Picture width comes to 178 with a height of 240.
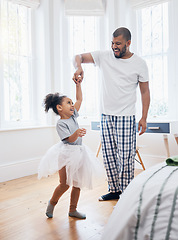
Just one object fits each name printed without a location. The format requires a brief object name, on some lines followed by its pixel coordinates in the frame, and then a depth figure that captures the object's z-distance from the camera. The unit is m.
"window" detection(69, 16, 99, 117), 4.20
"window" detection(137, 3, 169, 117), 3.79
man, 2.24
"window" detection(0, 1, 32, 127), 3.49
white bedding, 0.82
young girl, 1.85
